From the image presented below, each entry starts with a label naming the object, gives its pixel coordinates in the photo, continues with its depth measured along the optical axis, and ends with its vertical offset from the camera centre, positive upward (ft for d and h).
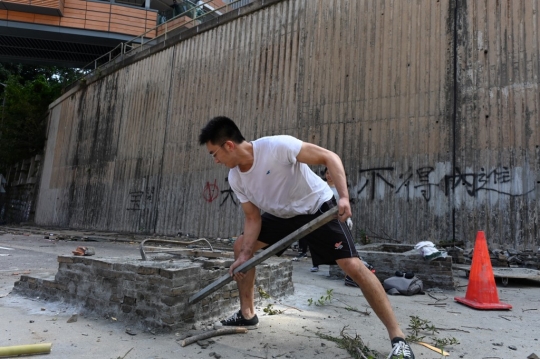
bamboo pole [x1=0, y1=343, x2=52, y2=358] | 7.55 -2.83
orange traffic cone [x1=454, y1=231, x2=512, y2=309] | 13.45 -1.64
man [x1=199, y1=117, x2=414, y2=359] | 8.64 +0.69
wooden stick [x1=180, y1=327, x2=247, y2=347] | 8.66 -2.69
